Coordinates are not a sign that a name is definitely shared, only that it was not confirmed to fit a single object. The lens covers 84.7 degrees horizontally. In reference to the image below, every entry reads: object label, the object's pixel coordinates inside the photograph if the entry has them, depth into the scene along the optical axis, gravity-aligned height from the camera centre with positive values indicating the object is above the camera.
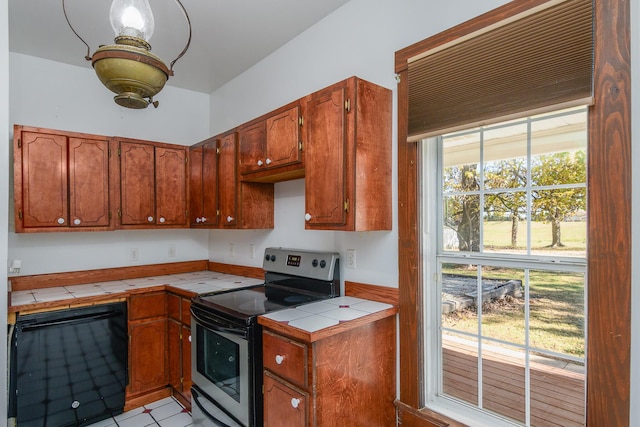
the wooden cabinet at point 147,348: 2.70 -1.06
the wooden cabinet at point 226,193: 2.75 +0.16
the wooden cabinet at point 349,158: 1.79 +0.29
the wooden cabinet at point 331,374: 1.53 -0.77
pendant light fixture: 1.16 +0.52
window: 1.41 -0.27
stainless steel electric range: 1.82 -0.66
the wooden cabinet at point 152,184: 2.94 +0.25
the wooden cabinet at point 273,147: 2.15 +0.44
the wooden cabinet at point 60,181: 2.49 +0.25
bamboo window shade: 1.28 +0.58
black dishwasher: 2.23 -1.04
